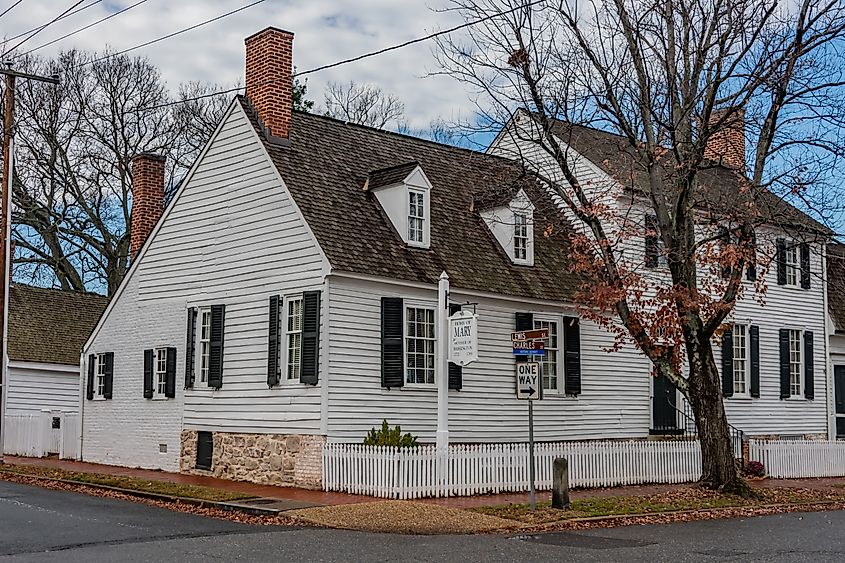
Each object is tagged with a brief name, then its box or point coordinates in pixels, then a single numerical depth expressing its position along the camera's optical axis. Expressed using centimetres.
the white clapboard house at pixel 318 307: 2062
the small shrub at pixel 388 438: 2005
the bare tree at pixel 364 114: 4638
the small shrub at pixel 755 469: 2489
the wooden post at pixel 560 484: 1667
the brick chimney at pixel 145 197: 2706
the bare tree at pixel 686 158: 1906
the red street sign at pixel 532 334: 1638
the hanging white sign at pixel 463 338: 1912
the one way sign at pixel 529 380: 1625
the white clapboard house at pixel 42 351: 3328
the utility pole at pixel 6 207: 2639
